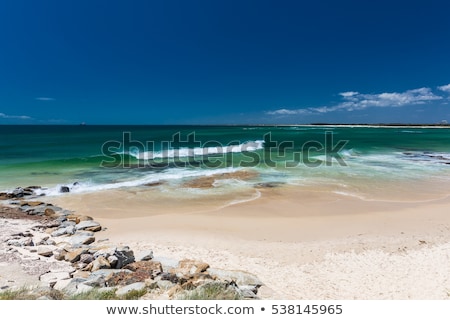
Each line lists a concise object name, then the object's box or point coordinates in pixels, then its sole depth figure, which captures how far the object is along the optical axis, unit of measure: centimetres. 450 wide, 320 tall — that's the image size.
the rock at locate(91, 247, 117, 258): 642
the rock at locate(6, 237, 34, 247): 739
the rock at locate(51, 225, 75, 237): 844
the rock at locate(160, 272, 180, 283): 548
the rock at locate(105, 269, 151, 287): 538
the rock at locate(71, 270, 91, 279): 571
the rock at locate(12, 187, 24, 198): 1308
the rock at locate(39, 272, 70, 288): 552
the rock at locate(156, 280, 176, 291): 513
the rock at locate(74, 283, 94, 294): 484
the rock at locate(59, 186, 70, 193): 1410
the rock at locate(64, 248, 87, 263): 662
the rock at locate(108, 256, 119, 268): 610
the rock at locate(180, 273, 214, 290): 514
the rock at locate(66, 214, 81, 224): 961
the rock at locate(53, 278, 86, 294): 496
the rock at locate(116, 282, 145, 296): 477
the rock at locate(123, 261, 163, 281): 565
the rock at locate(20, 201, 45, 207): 1148
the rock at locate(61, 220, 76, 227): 921
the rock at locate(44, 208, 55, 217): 1035
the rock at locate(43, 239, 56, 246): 768
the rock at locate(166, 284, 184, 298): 480
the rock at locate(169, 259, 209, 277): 586
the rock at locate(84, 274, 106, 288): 518
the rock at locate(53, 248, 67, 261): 678
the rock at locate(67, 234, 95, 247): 775
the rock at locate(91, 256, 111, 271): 605
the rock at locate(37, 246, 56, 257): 690
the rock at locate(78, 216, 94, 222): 973
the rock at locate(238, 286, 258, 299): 503
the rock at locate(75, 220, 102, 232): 895
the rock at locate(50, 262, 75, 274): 612
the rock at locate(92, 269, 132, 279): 566
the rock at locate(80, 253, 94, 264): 655
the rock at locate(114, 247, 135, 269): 618
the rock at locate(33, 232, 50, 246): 770
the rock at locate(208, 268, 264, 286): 564
